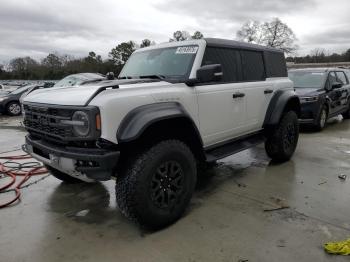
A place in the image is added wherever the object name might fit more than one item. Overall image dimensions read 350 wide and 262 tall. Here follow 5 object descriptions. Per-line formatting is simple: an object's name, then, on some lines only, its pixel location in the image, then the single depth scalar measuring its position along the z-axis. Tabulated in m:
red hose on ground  4.75
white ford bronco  3.11
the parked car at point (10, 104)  14.30
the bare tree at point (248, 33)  57.03
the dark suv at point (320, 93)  8.59
